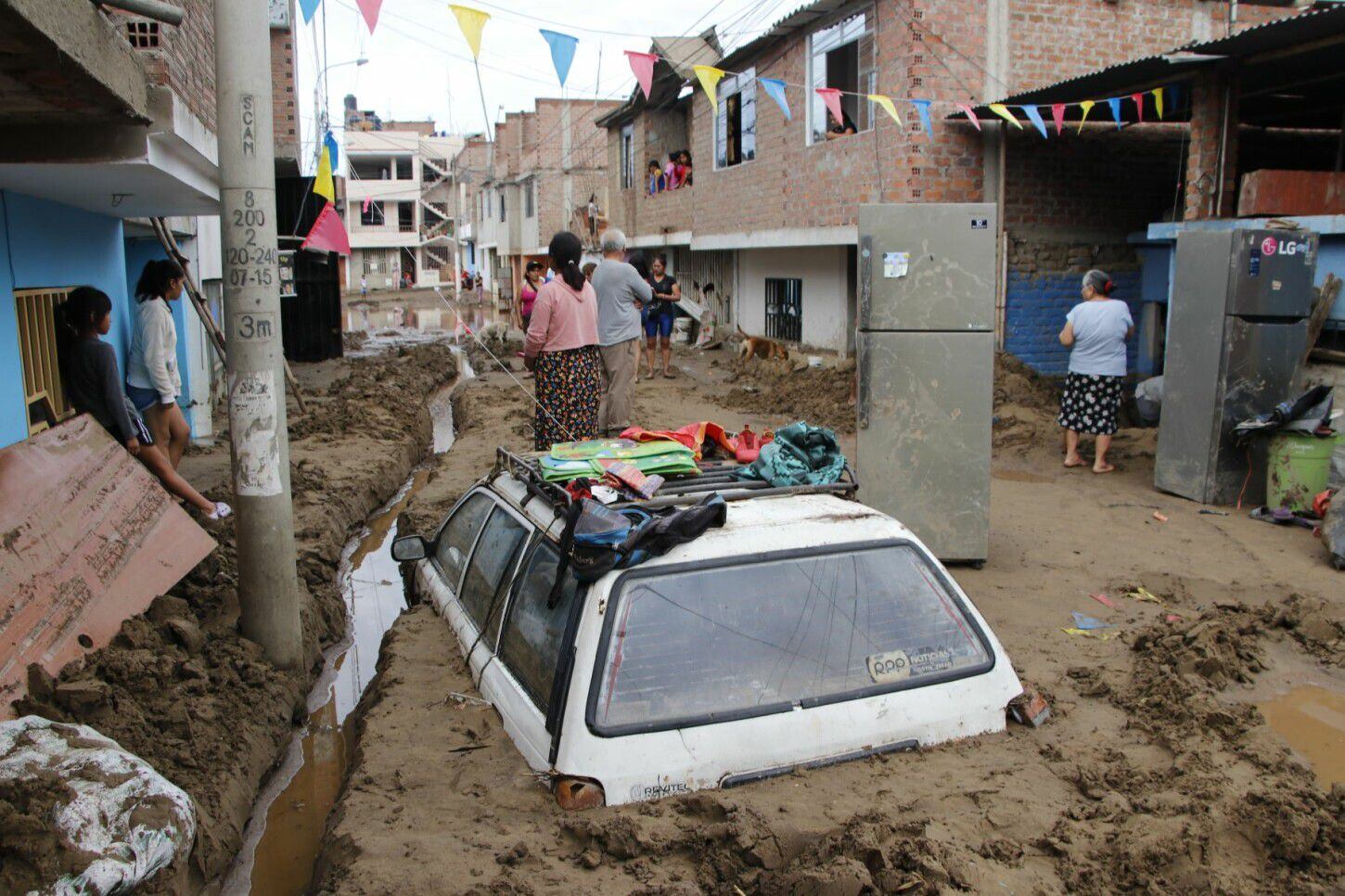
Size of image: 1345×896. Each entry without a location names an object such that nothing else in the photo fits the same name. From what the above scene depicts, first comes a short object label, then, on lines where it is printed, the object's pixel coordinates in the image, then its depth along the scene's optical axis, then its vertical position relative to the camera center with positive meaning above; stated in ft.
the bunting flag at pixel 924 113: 38.17 +5.98
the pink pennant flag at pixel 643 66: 30.98 +6.34
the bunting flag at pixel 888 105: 35.10 +5.80
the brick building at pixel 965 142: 40.27 +5.54
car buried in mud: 10.11 -3.88
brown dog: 58.23 -3.91
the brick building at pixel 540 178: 120.78 +12.59
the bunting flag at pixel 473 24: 25.30 +6.15
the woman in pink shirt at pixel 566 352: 24.12 -1.67
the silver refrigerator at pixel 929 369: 21.11 -1.82
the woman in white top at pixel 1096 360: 30.32 -2.36
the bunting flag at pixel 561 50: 28.81 +6.34
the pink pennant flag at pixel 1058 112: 33.17 +5.23
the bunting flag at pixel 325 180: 34.09 +3.38
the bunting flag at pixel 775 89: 35.05 +6.47
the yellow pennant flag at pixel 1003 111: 33.96 +5.43
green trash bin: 25.16 -4.55
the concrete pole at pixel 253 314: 16.10 -0.50
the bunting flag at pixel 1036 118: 34.14 +5.20
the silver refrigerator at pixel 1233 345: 26.48 -1.69
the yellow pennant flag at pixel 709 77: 30.94 +6.03
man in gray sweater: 28.12 -1.30
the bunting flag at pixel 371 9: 22.13 +5.71
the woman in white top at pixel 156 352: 24.95 -1.63
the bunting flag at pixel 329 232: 36.95 +1.76
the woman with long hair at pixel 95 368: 21.56 -1.74
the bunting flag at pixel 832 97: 33.83 +5.94
